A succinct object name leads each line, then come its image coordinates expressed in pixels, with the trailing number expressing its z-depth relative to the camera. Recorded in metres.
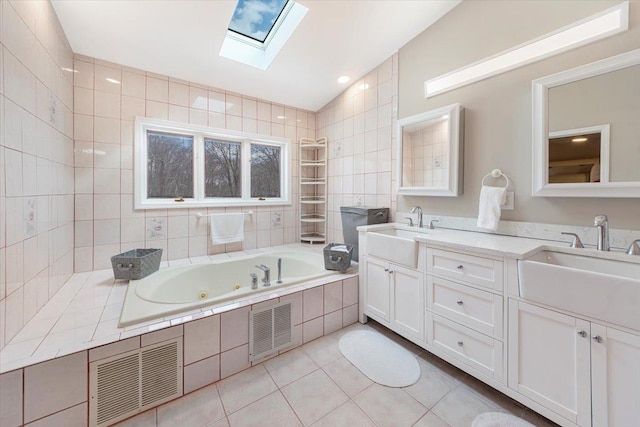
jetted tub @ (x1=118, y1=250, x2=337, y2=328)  1.53
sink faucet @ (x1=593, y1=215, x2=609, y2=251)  1.27
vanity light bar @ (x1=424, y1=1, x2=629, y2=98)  1.31
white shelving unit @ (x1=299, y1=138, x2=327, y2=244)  3.41
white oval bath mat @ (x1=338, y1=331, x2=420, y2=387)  1.56
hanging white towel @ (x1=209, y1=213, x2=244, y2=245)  2.82
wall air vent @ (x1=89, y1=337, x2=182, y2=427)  1.20
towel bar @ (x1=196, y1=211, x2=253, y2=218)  2.77
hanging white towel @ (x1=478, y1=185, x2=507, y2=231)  1.68
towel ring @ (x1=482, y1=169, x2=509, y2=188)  1.72
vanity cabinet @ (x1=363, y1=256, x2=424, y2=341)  1.71
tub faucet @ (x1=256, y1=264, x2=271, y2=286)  2.00
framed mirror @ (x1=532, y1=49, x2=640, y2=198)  1.26
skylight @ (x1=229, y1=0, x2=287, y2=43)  2.08
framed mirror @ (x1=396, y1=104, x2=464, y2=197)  1.93
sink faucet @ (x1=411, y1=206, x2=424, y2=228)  2.20
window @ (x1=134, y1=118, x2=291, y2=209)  2.53
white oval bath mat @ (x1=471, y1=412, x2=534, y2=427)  1.23
